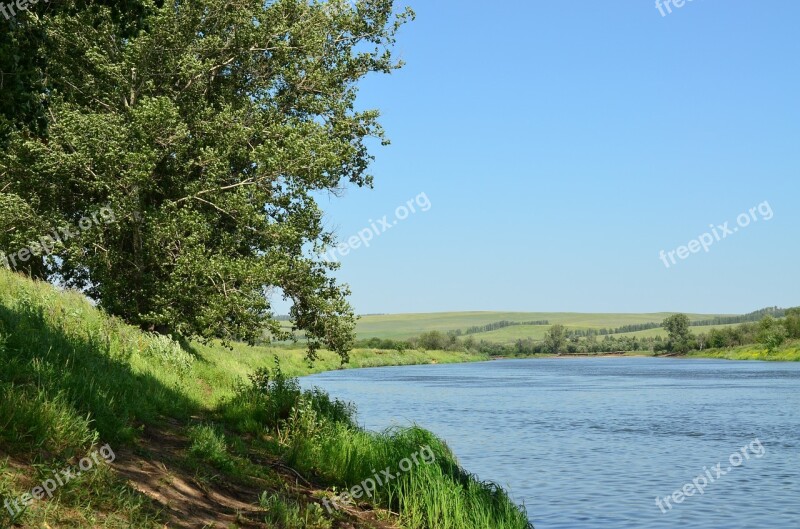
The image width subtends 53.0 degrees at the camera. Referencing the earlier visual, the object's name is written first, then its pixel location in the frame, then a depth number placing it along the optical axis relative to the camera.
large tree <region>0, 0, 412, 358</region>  26.19
